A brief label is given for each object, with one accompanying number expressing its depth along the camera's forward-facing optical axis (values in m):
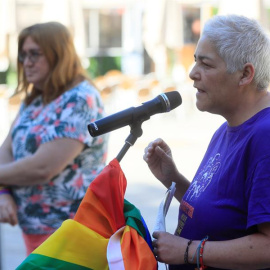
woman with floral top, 5.71
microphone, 3.83
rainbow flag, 3.66
